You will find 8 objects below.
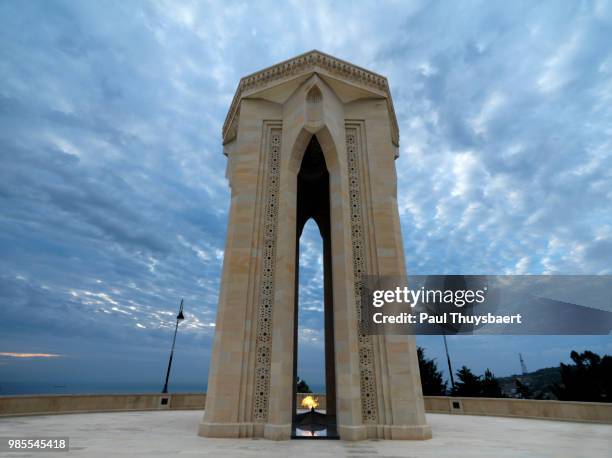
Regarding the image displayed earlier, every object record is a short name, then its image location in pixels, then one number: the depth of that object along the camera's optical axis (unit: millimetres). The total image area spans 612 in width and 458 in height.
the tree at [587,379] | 22984
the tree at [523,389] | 29291
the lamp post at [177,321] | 18750
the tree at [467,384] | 28250
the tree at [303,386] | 24922
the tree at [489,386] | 28203
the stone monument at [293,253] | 8094
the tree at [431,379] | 28188
